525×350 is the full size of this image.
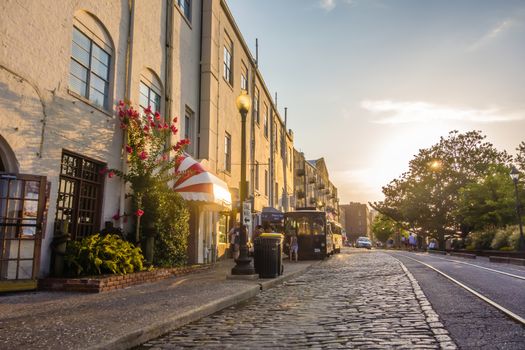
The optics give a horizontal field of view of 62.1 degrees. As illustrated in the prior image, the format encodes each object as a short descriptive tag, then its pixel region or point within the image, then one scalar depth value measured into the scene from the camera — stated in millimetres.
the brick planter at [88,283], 8344
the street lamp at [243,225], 11680
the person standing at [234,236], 19881
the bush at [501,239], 27875
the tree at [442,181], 47750
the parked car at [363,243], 65906
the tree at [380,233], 129500
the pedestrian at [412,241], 61716
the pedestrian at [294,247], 22658
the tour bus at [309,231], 25344
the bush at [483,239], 31000
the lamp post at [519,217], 22734
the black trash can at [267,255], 11945
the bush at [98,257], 9086
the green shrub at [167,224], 11828
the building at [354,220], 148750
